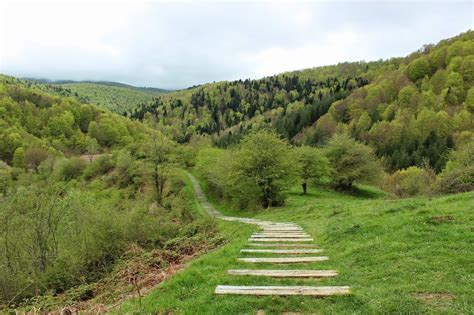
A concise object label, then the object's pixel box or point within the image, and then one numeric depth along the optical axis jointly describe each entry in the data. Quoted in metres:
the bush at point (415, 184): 39.92
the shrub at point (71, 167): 74.19
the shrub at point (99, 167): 71.62
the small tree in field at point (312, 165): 45.28
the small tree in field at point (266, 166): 31.70
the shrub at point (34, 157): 89.59
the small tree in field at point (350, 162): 48.44
